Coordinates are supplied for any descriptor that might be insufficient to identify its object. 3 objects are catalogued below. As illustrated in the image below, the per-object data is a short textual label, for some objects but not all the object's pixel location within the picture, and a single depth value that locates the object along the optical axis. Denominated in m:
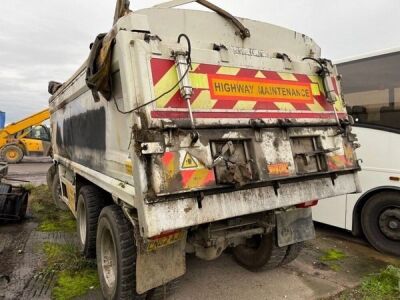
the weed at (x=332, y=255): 4.72
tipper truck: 2.68
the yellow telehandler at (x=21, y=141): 17.12
